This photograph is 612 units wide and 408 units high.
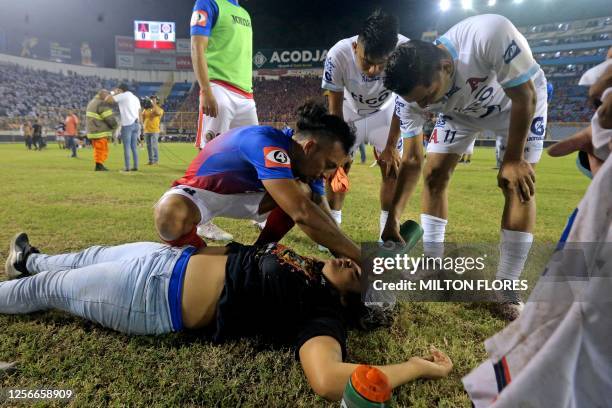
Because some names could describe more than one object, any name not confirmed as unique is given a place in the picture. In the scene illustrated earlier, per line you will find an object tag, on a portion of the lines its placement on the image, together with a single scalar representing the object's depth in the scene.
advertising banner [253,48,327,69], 33.86
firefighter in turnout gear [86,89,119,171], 8.70
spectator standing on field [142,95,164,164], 9.95
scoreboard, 40.84
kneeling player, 1.94
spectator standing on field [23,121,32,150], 17.47
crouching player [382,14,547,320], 2.01
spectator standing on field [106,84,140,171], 8.73
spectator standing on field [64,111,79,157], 12.85
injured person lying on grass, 1.73
